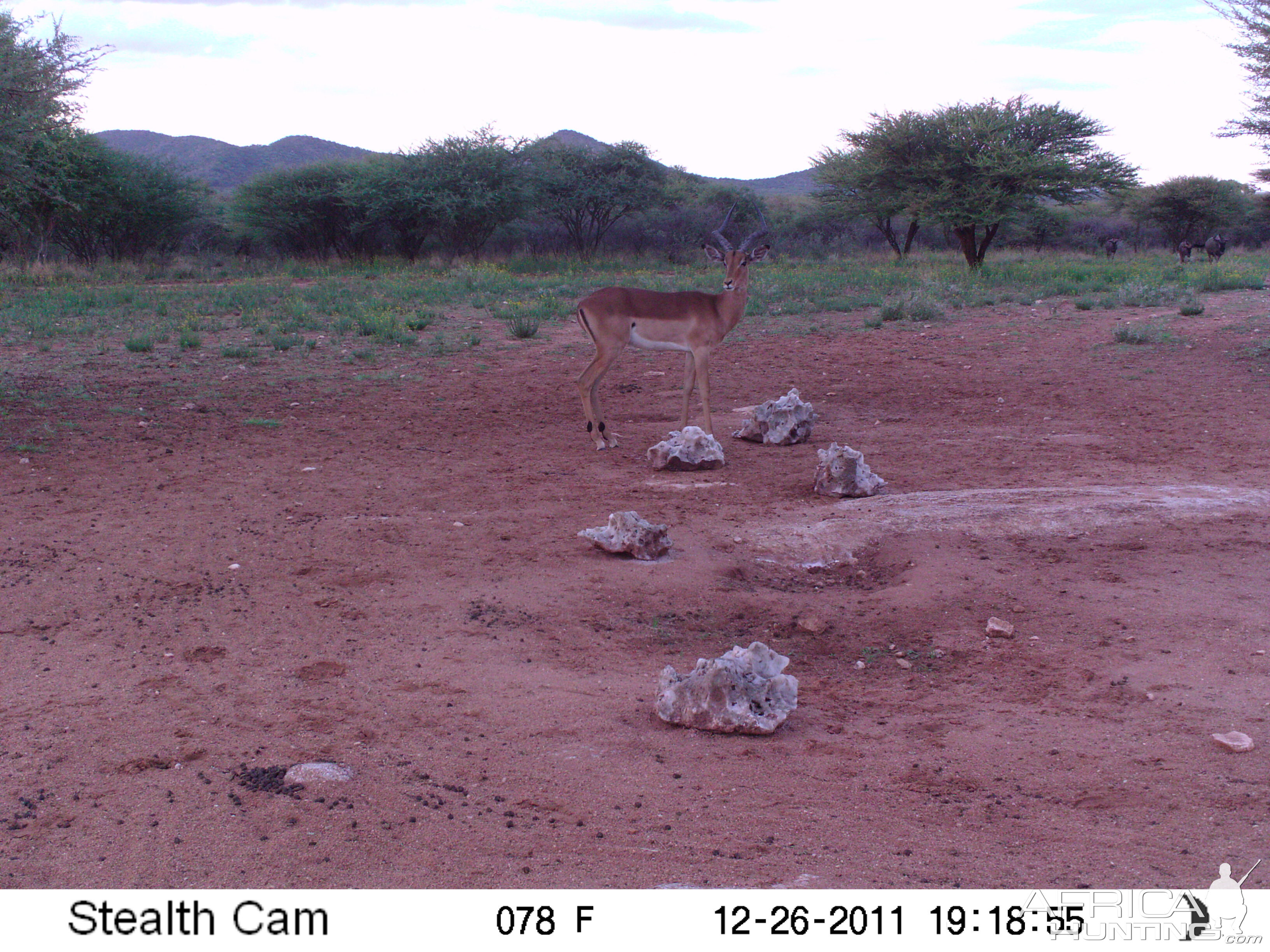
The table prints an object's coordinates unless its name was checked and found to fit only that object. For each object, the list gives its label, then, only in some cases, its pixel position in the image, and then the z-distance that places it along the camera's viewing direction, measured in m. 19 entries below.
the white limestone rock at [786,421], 9.03
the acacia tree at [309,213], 36.22
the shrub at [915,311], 16.14
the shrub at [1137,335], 13.14
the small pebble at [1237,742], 3.58
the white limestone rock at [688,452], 8.09
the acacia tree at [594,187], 39.97
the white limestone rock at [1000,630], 4.84
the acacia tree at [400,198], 35.06
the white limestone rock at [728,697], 3.83
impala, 9.27
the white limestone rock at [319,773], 3.37
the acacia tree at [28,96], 9.33
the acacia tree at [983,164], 26.34
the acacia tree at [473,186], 35.12
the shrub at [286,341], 13.31
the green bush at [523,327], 14.70
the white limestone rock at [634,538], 5.75
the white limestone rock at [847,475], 7.16
